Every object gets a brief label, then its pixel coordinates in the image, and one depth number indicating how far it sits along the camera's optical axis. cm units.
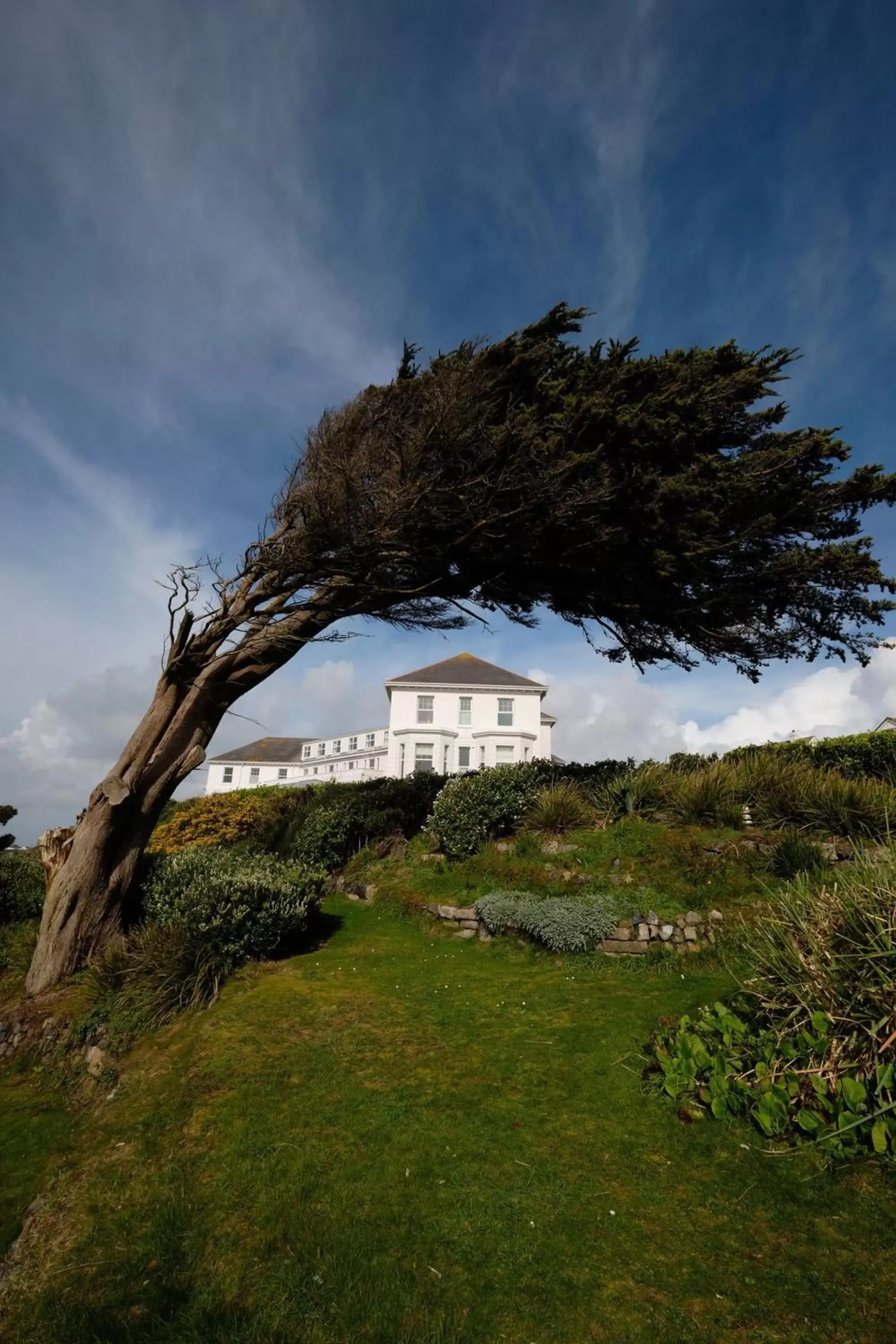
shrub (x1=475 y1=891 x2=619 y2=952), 860
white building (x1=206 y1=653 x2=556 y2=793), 3541
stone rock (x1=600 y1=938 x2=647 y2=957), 847
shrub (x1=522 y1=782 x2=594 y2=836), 1163
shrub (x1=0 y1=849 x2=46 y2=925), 1275
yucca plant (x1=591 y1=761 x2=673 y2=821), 1172
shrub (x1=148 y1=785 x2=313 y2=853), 1895
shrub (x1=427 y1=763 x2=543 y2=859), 1191
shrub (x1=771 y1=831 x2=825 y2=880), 880
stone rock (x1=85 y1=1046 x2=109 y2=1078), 671
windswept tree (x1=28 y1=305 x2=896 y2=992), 997
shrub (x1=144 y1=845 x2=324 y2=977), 813
